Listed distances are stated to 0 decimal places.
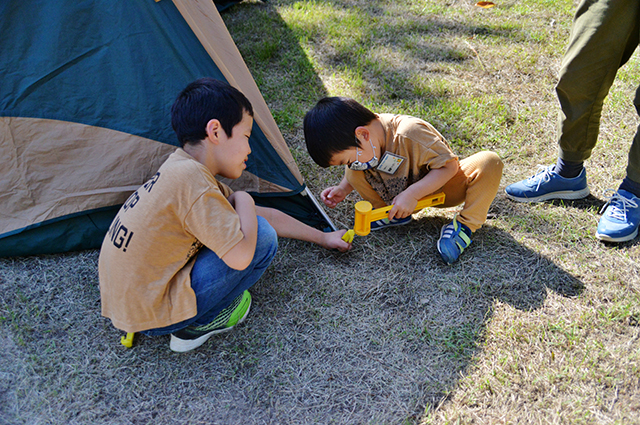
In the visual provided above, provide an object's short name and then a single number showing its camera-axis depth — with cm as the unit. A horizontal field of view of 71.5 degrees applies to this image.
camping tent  182
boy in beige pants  181
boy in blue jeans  142
